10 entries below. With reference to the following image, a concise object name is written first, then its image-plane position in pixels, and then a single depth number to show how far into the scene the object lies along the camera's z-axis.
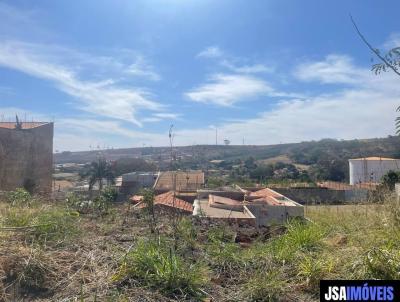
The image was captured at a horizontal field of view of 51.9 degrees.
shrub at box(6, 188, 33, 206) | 5.76
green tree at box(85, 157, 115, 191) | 44.50
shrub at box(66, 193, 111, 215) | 7.38
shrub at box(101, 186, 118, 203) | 8.32
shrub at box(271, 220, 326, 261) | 4.30
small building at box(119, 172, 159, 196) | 32.55
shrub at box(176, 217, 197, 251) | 4.72
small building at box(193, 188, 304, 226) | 17.45
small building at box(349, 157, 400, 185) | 37.75
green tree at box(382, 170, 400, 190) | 30.40
